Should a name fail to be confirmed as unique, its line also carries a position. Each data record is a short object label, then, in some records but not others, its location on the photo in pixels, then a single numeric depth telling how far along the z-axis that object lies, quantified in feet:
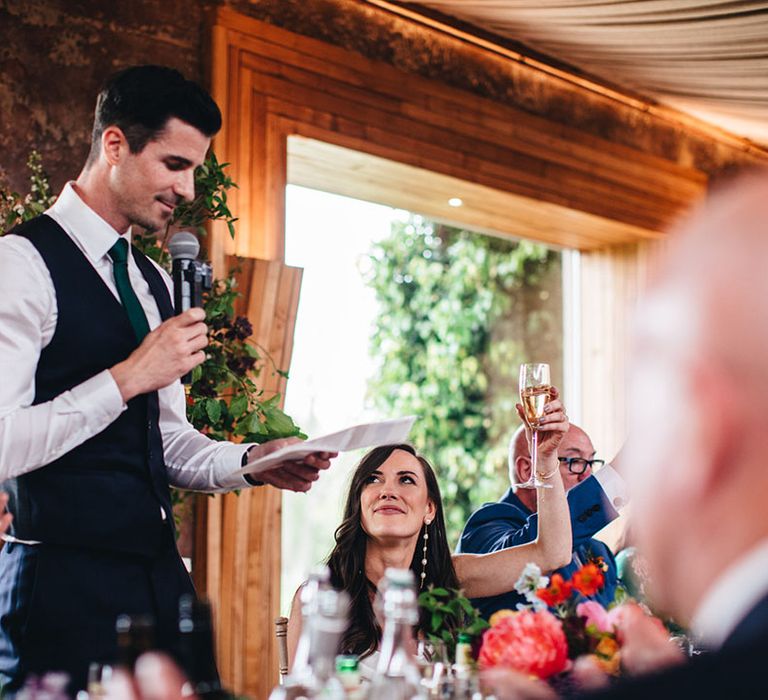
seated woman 8.51
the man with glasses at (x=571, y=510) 9.42
